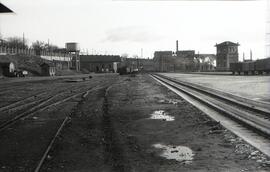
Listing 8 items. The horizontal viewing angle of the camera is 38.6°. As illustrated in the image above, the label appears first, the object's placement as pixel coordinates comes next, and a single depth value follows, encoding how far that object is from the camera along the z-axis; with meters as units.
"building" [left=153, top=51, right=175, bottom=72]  160.88
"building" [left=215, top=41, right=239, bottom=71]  134.88
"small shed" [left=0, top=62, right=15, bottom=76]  72.19
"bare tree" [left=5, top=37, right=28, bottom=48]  144.25
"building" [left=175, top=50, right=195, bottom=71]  157.25
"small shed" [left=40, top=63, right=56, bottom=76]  86.44
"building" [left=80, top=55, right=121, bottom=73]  151.38
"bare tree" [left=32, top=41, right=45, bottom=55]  160.32
